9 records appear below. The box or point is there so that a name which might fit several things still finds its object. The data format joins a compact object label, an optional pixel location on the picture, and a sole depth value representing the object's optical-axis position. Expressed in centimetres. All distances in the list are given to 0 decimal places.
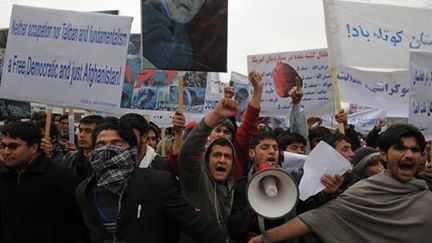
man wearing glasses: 316
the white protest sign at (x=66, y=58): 449
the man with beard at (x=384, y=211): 262
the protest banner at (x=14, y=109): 734
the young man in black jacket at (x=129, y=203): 256
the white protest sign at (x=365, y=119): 1130
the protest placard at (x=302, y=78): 737
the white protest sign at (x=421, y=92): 464
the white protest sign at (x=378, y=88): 681
